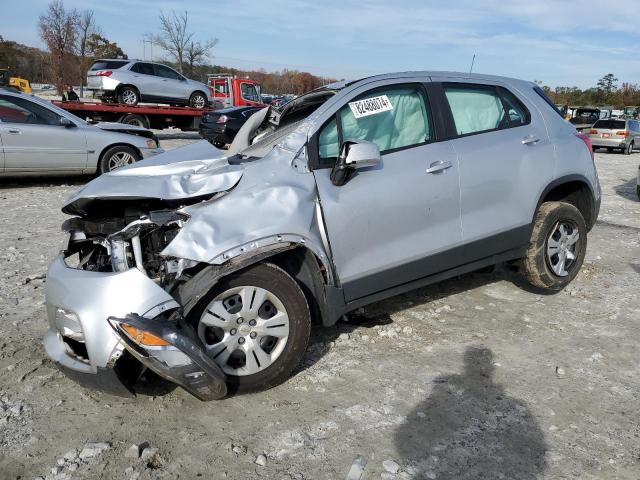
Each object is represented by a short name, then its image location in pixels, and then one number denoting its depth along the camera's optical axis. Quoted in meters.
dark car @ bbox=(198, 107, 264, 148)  17.19
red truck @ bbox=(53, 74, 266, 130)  16.28
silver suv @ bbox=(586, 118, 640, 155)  22.20
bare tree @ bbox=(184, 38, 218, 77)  46.50
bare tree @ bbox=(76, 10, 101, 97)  39.50
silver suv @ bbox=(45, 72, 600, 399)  3.03
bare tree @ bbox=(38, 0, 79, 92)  38.12
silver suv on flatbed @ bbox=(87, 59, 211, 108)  17.14
